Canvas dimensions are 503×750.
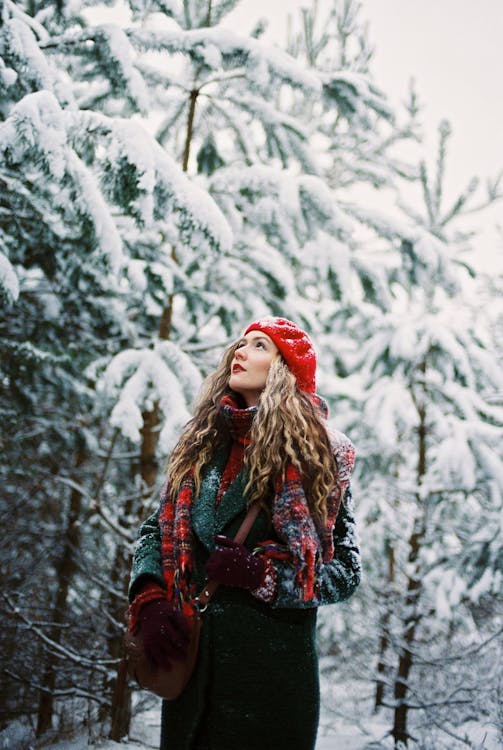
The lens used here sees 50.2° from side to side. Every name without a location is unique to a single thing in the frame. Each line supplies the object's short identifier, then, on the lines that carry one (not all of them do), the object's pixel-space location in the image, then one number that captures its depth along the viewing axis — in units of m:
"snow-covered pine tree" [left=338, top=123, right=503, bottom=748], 5.02
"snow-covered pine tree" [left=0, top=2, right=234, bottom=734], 3.08
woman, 1.74
